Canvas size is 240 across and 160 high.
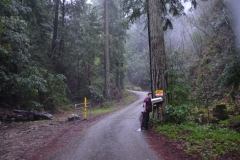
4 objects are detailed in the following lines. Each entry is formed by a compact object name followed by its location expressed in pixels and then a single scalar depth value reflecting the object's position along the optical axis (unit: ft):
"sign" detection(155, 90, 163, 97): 31.60
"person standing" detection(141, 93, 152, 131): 30.19
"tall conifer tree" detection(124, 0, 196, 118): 32.07
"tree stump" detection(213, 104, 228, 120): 37.65
